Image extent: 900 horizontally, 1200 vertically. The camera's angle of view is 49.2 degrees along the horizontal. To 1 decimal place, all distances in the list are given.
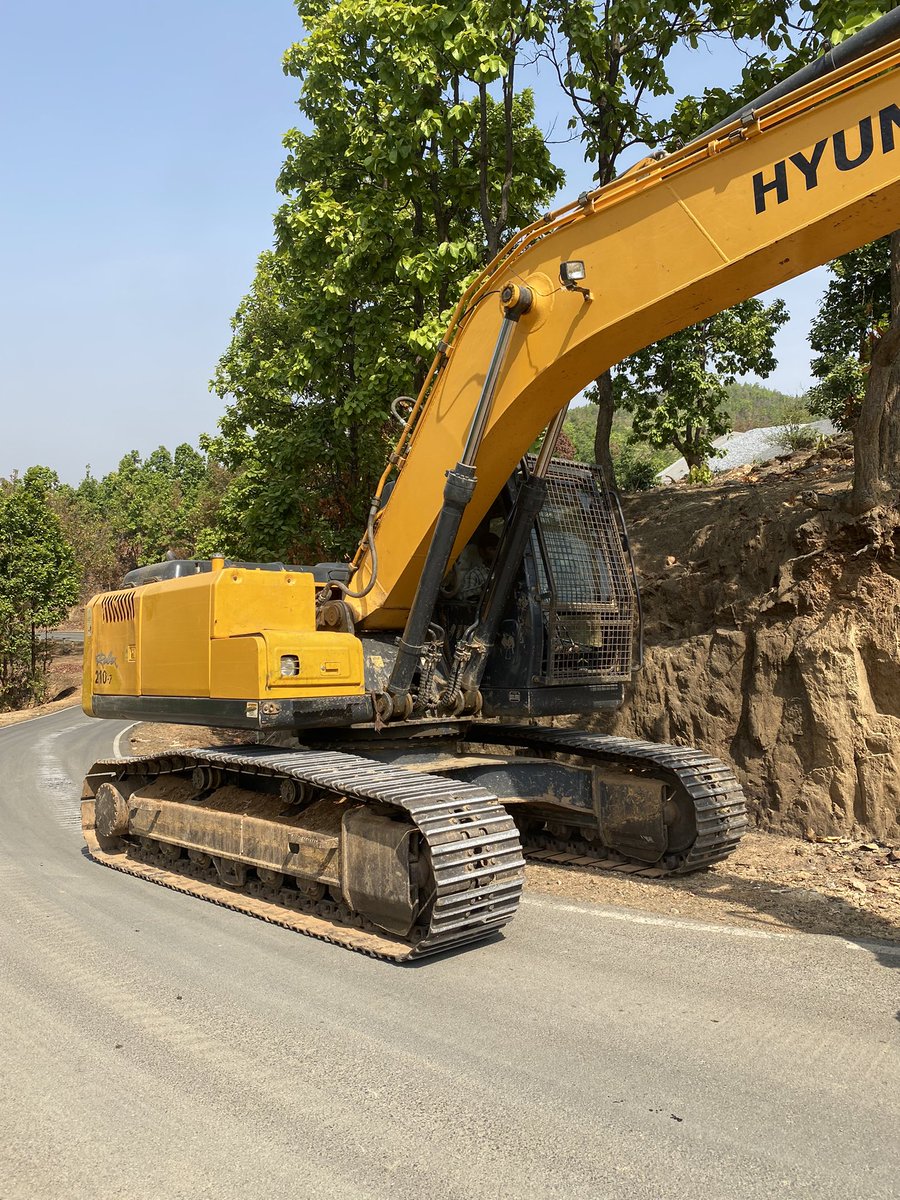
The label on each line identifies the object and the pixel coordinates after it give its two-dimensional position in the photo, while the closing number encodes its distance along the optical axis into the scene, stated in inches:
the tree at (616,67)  444.1
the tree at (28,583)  1478.8
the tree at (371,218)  476.1
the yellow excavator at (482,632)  200.5
